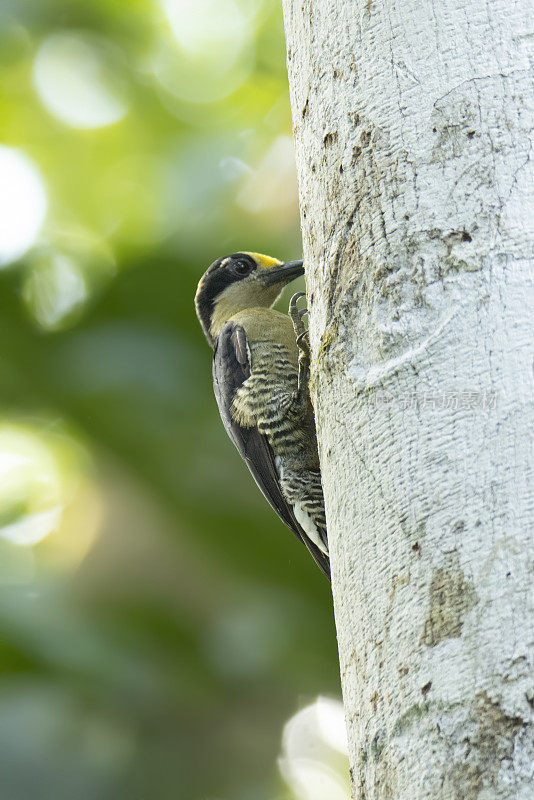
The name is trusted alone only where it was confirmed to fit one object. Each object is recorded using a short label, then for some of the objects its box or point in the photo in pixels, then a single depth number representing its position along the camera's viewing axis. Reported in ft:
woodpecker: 25.88
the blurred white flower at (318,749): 36.37
